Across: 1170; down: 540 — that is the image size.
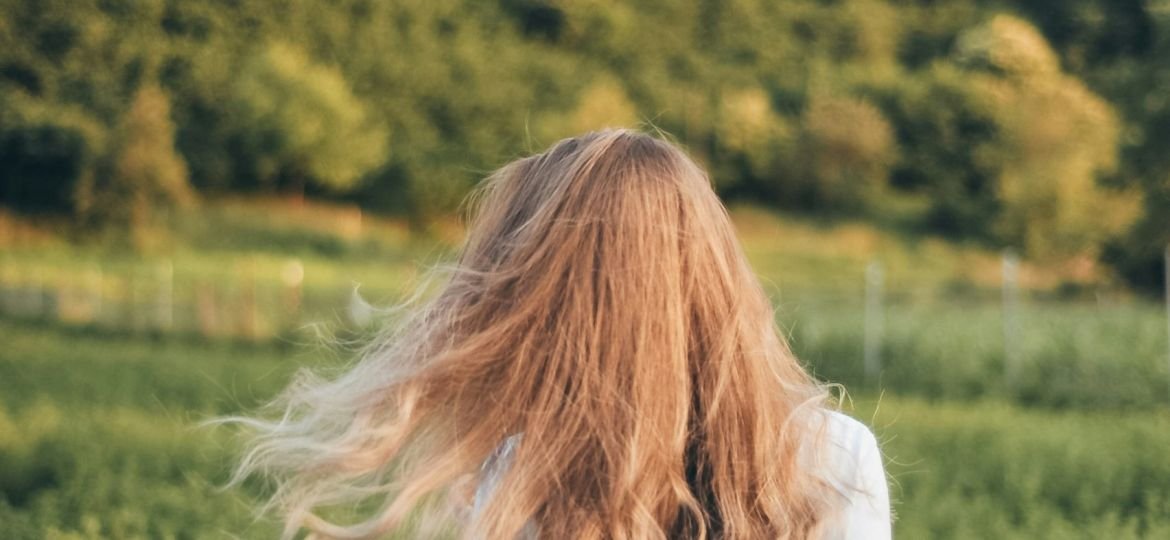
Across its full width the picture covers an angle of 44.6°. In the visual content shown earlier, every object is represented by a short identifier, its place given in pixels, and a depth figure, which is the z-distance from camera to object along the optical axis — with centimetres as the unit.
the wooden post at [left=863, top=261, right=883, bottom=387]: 1527
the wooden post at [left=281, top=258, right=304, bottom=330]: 2022
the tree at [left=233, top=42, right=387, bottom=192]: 4981
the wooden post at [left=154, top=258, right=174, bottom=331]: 2126
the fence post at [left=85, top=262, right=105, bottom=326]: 2257
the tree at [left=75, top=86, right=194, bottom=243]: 4056
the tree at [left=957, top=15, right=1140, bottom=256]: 4272
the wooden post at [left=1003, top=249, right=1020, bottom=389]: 1412
